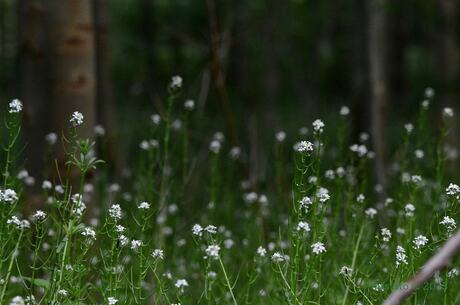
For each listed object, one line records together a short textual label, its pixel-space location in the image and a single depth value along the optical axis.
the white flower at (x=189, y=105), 10.21
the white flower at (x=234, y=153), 12.89
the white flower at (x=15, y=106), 7.18
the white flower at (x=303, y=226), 6.81
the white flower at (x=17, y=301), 5.33
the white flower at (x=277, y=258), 7.03
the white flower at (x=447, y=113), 10.04
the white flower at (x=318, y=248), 6.72
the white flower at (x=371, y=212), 8.84
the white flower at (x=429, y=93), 11.43
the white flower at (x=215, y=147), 10.37
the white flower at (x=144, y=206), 6.99
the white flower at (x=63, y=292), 6.57
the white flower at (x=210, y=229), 7.06
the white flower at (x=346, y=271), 6.79
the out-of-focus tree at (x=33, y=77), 13.23
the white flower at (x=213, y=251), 6.48
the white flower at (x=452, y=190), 7.52
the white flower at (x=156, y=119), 10.20
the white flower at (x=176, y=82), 9.49
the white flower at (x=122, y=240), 6.81
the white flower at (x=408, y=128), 10.06
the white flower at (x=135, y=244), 6.74
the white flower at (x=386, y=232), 7.73
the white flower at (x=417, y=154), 10.36
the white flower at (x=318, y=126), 7.80
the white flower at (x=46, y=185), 9.36
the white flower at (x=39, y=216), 6.76
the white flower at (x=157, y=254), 6.95
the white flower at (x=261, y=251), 7.72
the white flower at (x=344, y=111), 10.61
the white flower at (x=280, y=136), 11.47
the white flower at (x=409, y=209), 8.54
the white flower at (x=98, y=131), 12.09
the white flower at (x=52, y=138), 10.50
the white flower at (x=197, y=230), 6.92
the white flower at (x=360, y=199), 8.75
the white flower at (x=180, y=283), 6.68
